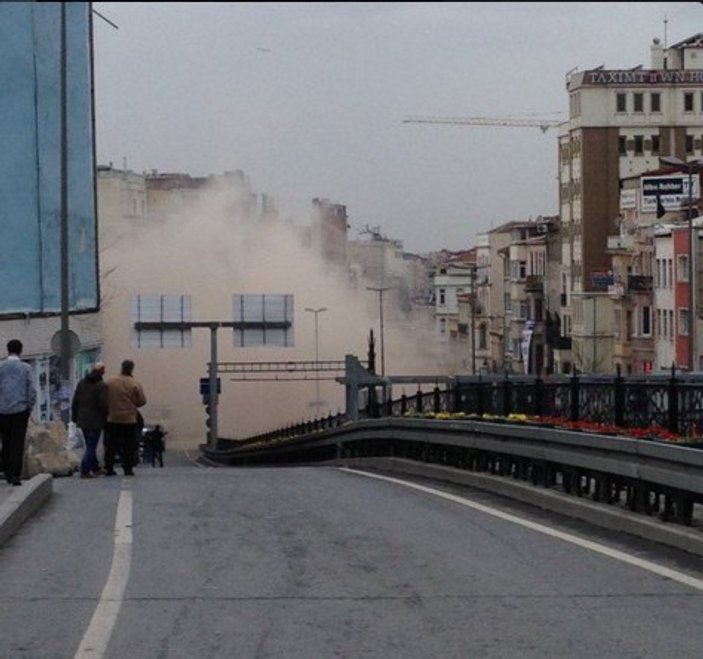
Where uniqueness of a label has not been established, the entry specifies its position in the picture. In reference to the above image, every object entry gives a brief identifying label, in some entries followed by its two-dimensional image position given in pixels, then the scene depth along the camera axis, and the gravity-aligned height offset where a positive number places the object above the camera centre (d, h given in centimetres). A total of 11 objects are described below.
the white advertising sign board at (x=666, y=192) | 8919 +767
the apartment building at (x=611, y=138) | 10731 +1236
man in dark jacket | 2742 -55
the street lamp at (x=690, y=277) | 5918 +275
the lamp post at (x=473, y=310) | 9875 +286
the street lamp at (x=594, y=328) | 9765 +164
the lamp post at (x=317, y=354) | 9931 +54
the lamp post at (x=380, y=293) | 10056 +374
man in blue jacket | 2127 -39
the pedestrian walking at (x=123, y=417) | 2784 -68
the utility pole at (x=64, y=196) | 4884 +424
